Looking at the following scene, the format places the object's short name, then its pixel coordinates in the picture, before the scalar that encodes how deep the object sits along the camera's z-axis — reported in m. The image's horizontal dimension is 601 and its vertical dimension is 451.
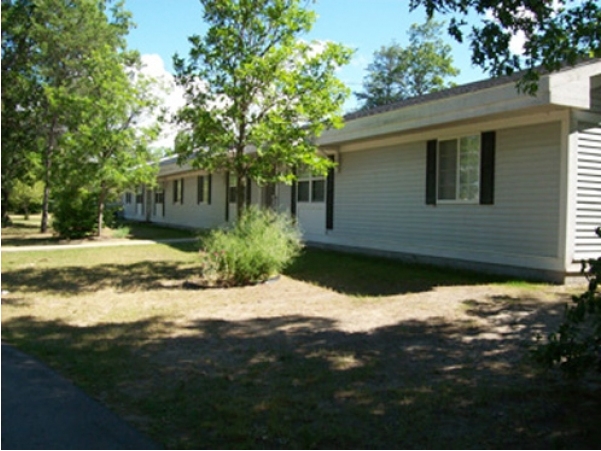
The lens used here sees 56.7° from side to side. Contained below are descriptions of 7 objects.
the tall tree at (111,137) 19.17
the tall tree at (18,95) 24.38
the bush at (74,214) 21.20
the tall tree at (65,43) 22.95
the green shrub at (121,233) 21.66
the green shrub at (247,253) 10.27
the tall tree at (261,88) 10.65
